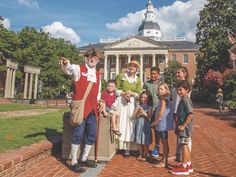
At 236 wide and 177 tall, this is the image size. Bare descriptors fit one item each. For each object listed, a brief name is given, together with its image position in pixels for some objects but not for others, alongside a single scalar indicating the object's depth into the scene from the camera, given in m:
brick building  40.62
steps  2.58
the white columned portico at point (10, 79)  16.01
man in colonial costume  3.10
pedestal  3.45
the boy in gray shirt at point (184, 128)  3.08
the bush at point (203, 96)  21.34
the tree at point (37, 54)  21.63
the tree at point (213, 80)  17.53
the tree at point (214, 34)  19.45
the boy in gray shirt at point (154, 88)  3.77
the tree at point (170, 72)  25.54
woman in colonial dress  3.75
